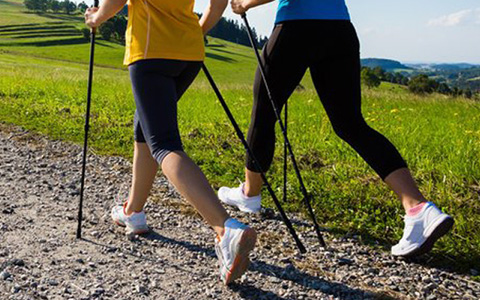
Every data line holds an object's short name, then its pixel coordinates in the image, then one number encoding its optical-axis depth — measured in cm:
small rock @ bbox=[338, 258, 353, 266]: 382
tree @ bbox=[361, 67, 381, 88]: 5917
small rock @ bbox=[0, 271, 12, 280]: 337
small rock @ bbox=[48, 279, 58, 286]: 331
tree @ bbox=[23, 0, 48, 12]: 15238
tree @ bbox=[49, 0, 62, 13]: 15112
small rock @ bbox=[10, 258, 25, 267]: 359
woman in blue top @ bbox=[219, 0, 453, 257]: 393
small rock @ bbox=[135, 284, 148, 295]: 325
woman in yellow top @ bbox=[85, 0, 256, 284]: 326
